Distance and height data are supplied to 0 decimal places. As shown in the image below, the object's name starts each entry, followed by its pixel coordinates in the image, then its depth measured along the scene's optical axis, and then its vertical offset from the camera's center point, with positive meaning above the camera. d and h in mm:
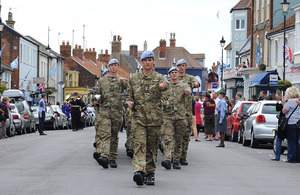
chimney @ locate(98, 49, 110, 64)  109950 +7510
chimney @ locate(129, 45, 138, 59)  128762 +10254
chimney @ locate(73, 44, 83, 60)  93812 +7079
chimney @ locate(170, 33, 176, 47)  129700 +12174
